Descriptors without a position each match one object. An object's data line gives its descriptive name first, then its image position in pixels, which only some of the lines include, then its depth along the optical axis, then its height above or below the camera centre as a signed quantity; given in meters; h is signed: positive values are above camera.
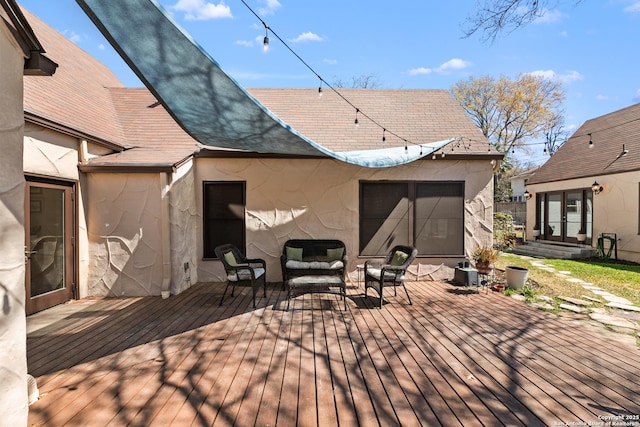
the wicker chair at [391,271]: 4.41 -1.00
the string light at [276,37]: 2.52 +1.68
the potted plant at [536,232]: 11.37 -0.97
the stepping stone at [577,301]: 4.51 -1.50
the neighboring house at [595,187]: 8.22 +0.66
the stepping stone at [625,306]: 4.30 -1.50
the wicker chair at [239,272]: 4.52 -1.03
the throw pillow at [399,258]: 4.83 -0.85
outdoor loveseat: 4.29 -1.01
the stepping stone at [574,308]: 4.25 -1.51
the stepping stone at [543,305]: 4.39 -1.52
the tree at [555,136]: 21.12 +5.31
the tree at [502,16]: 3.10 +2.12
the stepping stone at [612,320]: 3.72 -1.51
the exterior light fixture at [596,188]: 8.88 +0.58
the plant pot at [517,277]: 5.29 -1.28
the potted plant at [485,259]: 5.30 -0.95
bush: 8.12 -0.72
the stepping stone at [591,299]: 4.66 -1.51
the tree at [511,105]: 17.62 +6.35
